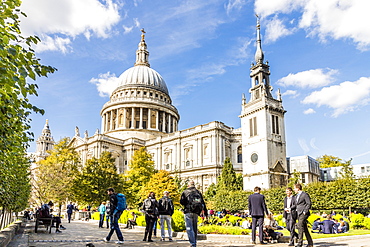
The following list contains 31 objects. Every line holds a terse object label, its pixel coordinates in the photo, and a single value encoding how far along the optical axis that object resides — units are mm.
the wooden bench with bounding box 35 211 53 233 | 16531
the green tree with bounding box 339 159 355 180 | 45262
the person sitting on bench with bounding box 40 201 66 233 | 16891
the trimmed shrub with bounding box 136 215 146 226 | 20781
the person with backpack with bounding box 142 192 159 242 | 13327
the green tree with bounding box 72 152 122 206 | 37247
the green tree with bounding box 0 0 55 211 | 5766
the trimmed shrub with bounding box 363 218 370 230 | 20578
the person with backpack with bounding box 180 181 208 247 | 10297
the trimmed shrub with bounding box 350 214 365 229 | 21142
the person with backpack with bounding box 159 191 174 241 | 14430
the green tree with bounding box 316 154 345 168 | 71800
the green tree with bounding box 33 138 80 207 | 40188
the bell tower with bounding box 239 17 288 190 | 43188
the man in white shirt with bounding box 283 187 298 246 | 11585
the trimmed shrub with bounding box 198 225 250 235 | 14383
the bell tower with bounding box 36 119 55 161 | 123931
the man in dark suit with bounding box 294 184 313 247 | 10828
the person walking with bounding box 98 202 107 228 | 22742
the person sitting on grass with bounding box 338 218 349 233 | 17578
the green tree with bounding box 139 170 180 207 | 39969
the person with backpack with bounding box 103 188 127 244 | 12215
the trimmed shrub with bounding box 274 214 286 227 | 21834
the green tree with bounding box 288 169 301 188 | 39312
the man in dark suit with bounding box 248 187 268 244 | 12351
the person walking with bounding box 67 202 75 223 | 30072
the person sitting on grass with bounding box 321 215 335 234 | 16734
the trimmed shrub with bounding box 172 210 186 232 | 16234
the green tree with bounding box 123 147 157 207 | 43500
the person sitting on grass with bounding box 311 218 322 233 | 18394
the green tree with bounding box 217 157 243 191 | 45188
